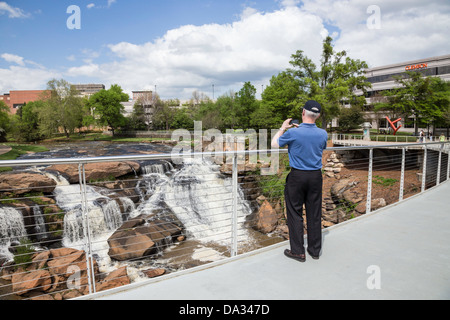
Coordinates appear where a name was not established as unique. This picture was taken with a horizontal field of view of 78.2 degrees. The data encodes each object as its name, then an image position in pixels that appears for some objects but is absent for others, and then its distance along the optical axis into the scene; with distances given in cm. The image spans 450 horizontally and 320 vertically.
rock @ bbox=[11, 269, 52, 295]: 742
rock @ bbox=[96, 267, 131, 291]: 746
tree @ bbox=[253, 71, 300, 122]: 3266
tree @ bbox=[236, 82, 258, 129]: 4134
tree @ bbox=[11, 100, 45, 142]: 4203
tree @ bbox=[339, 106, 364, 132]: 4442
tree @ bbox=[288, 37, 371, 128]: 2955
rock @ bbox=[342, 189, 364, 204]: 1386
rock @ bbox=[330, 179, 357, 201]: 1545
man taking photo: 313
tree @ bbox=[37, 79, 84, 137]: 4076
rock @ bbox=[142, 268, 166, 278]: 849
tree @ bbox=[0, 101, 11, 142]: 4187
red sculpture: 3384
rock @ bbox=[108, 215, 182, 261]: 947
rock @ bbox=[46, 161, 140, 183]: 1686
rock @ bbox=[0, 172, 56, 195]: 1352
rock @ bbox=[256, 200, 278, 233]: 1295
